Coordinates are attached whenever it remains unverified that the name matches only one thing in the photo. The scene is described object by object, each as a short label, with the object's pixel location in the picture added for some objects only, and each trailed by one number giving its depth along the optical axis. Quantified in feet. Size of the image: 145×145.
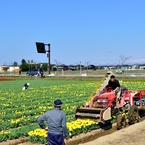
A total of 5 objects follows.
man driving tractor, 34.73
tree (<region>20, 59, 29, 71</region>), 271.49
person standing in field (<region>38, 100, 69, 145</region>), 19.88
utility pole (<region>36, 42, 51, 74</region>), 162.52
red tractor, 32.33
